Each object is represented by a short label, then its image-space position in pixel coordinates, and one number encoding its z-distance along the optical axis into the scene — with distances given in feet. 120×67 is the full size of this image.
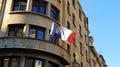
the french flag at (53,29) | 105.70
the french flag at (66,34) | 109.91
